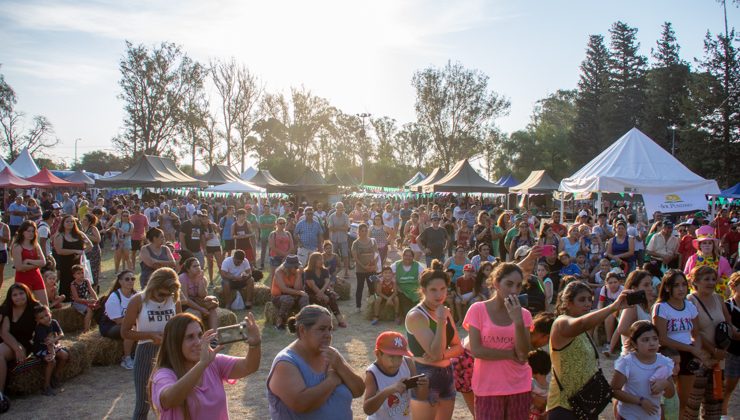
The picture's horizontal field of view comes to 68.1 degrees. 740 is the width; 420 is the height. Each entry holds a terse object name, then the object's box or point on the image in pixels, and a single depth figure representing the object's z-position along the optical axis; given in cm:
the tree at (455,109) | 4353
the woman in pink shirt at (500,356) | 359
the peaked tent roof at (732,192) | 2768
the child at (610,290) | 707
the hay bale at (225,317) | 804
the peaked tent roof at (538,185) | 2827
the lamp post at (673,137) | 3867
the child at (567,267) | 909
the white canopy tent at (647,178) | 1328
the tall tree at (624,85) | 4397
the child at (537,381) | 402
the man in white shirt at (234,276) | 984
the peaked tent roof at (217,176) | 3222
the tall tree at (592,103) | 4531
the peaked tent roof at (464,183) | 2167
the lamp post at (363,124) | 5275
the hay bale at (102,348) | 664
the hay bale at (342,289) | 1106
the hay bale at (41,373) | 564
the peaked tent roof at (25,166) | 3103
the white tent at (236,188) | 2719
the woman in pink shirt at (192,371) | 264
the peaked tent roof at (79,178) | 3568
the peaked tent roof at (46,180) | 2747
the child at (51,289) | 796
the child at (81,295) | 782
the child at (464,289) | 889
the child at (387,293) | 929
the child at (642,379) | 376
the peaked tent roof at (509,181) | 3625
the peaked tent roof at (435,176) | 2765
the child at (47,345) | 581
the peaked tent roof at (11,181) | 2444
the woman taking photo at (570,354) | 353
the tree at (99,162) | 7312
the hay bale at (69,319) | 782
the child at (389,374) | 328
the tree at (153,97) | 4244
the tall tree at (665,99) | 4209
